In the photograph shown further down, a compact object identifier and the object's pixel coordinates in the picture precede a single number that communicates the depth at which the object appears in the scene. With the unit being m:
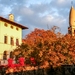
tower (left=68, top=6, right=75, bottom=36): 88.25
